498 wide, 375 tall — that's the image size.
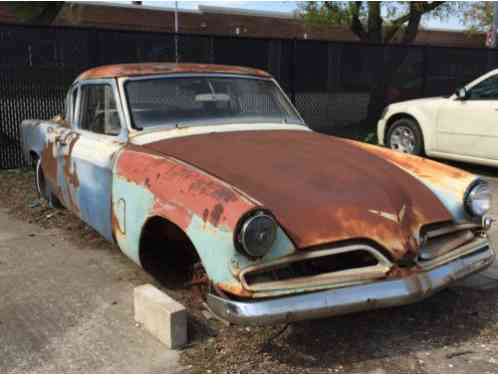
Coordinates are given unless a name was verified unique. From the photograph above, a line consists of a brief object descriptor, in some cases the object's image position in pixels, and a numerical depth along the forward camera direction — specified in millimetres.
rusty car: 2832
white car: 7617
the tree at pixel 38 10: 10562
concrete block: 3164
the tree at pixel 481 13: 25469
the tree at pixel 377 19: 12141
